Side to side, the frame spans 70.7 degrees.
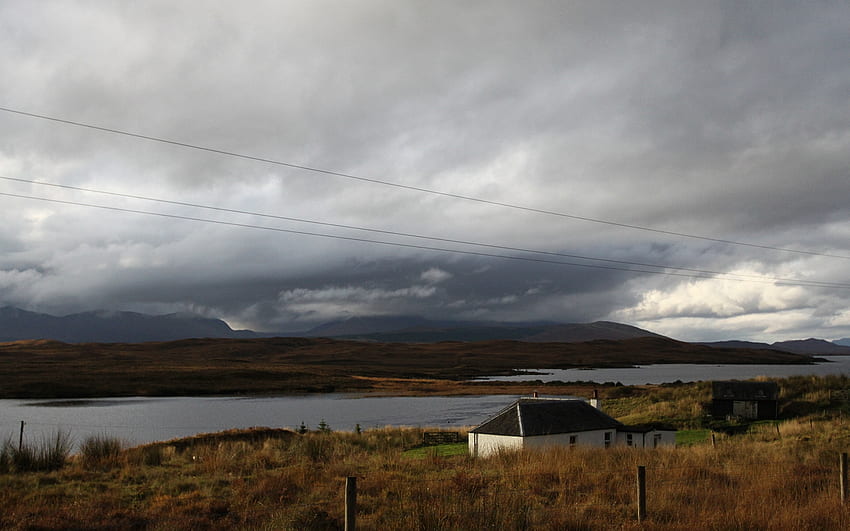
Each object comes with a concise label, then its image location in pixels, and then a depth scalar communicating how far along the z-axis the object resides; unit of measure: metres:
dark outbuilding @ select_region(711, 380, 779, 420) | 51.91
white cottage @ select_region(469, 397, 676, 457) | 32.09
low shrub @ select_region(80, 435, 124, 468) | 27.50
